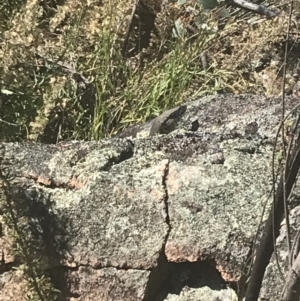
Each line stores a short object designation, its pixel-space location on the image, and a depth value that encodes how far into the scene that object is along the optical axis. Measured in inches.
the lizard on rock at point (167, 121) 106.4
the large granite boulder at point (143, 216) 79.9
